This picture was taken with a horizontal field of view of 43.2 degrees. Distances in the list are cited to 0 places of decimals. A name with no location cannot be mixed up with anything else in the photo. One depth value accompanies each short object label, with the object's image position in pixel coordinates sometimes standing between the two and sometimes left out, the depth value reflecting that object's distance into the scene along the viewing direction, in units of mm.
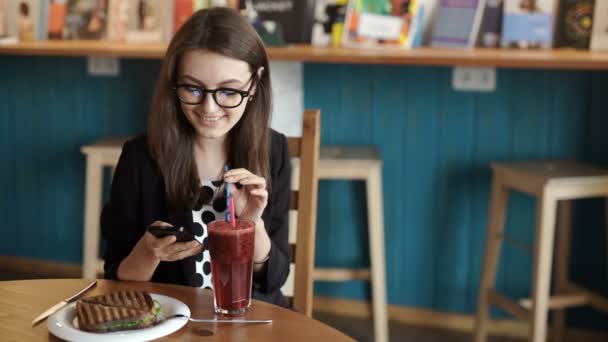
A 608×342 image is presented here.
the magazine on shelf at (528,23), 2822
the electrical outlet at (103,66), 3260
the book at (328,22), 2959
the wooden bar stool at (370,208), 2602
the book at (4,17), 3385
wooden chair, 1434
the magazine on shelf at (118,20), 3281
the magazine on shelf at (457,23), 2865
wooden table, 1015
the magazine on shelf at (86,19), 3328
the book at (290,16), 2977
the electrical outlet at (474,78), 2828
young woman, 1423
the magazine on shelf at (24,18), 3326
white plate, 975
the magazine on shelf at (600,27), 2729
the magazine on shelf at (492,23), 2896
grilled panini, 997
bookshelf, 2361
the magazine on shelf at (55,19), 3367
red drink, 1118
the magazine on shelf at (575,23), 2768
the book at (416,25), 2900
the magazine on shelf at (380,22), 2891
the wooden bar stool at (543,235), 2373
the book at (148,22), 3240
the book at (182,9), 3152
